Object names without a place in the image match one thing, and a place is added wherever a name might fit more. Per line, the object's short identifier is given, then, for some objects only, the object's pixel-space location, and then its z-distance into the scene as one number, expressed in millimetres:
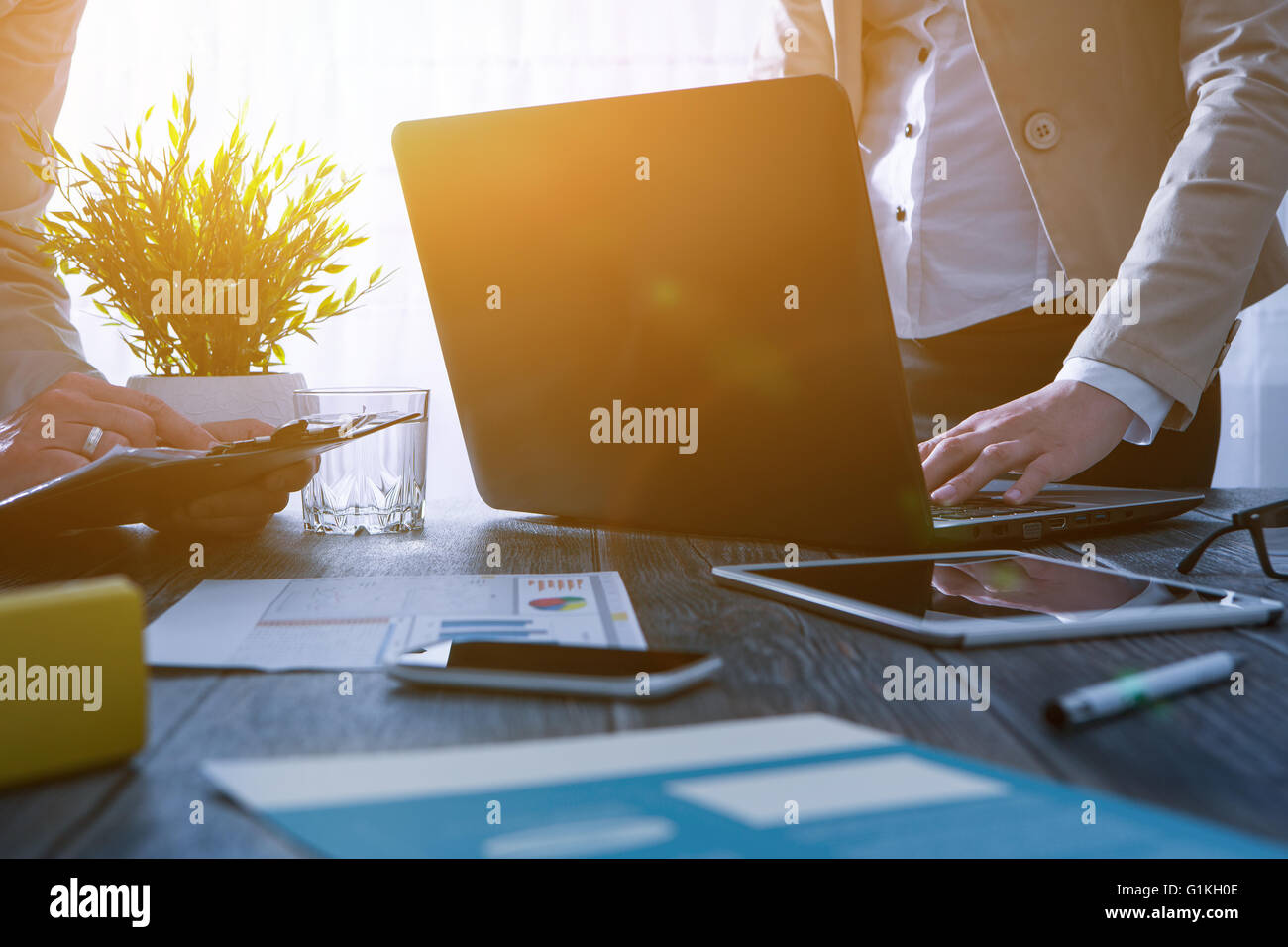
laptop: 756
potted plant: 1120
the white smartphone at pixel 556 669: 466
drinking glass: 1037
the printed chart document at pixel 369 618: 558
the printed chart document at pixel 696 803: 316
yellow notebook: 375
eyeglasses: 718
